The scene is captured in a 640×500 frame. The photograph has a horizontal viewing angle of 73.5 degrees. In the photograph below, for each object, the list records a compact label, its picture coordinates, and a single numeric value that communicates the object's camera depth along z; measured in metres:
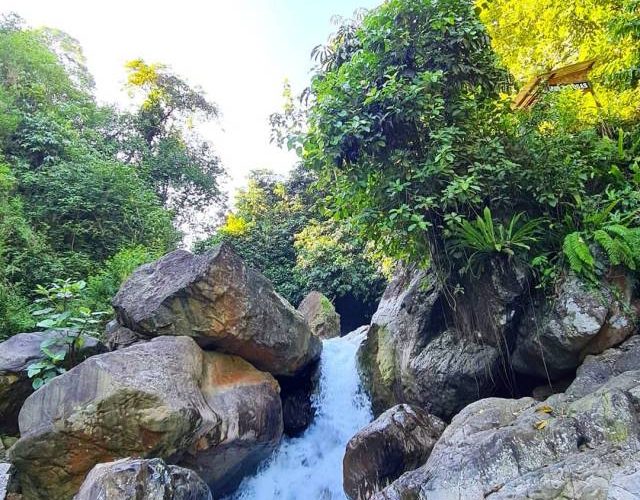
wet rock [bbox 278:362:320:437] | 7.69
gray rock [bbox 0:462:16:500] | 4.70
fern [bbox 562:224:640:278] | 4.41
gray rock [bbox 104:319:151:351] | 6.50
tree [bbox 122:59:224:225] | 19.25
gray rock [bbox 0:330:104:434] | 5.82
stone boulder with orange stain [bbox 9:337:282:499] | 4.59
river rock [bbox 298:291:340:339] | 11.99
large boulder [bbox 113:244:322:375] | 6.16
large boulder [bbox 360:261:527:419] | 5.48
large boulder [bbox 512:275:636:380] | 4.54
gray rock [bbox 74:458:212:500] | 3.48
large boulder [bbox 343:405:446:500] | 4.76
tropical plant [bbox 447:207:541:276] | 5.15
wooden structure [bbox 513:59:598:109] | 7.26
